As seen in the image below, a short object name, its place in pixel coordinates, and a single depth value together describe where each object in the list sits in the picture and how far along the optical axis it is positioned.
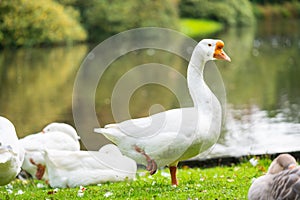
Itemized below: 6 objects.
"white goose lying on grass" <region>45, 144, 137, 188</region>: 13.38
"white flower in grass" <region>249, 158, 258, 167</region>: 14.84
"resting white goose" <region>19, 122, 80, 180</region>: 15.27
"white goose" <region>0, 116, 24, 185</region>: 9.91
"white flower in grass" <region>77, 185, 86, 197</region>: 11.14
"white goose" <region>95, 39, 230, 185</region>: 10.67
